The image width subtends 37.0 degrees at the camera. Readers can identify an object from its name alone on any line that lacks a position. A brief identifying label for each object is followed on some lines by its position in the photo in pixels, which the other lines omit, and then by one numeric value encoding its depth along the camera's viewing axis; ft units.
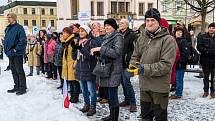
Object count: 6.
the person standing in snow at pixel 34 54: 43.11
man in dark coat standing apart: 27.40
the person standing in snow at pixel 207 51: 25.81
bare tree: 43.52
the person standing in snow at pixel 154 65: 14.15
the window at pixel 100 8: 172.24
